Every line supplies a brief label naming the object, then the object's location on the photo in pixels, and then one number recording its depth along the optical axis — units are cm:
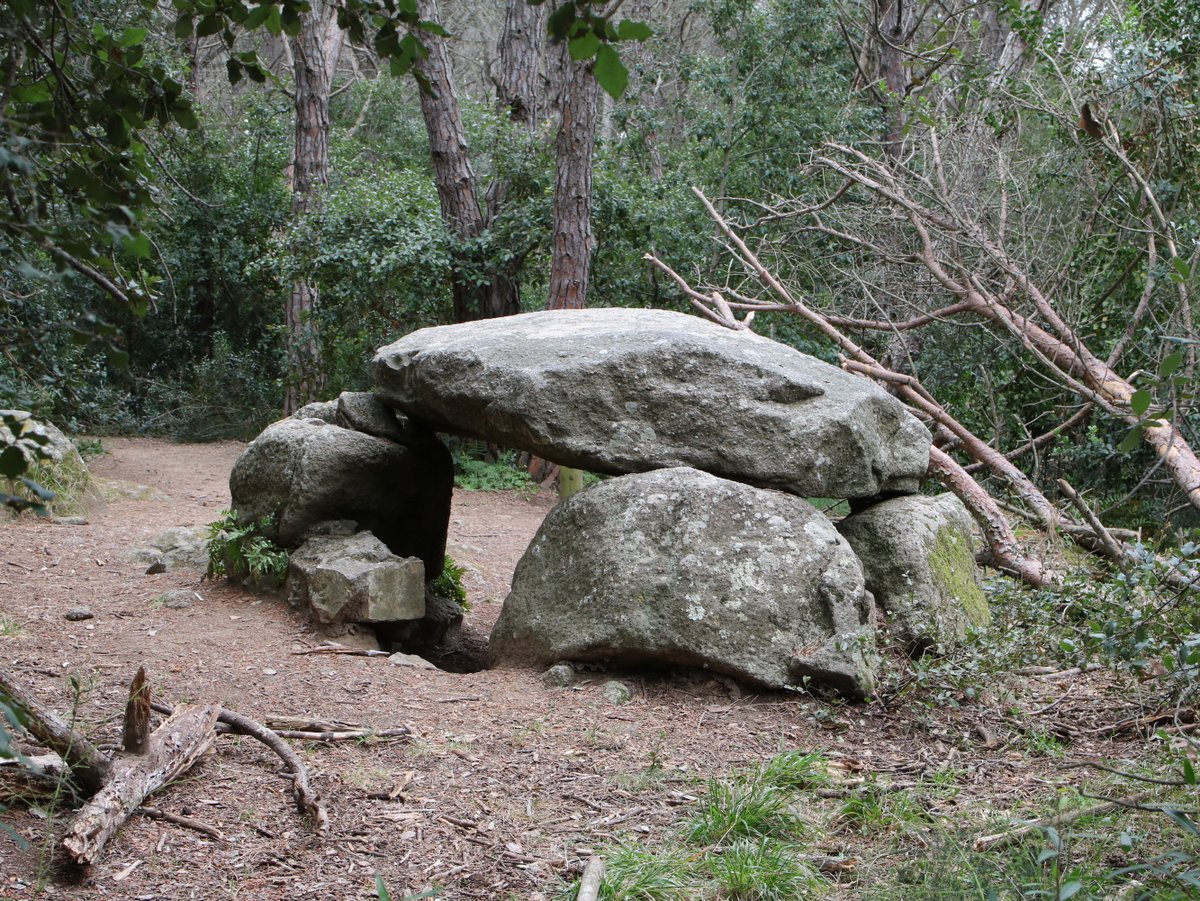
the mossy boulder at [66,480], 840
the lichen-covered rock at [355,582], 554
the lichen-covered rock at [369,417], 631
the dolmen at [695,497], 480
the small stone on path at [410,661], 529
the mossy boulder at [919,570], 521
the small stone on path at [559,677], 491
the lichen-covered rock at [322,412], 669
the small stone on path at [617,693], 474
